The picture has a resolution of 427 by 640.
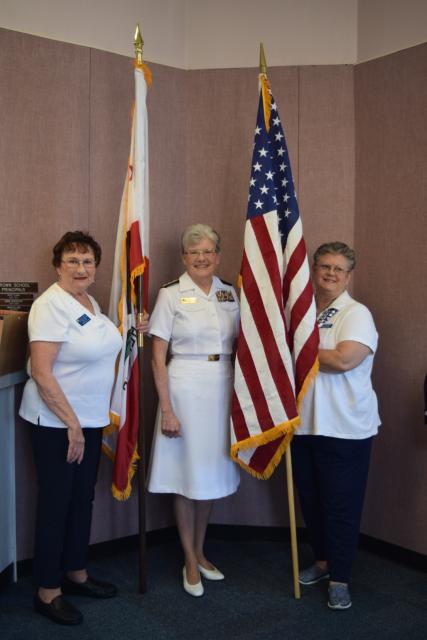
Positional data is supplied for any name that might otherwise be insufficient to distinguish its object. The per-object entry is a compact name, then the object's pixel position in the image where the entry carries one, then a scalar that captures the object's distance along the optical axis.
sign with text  3.25
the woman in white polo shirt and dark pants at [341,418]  2.99
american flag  3.04
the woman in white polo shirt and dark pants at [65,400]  2.73
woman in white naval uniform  3.10
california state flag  3.12
